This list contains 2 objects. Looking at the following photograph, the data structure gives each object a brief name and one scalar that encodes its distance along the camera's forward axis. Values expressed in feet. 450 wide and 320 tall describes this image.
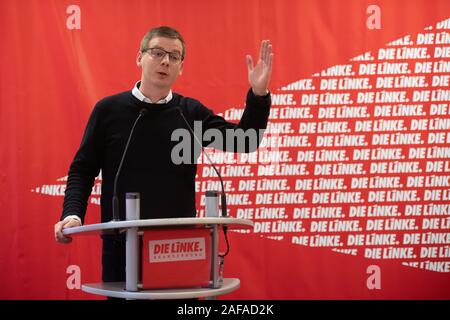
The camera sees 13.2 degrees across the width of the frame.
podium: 21.90
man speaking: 23.86
